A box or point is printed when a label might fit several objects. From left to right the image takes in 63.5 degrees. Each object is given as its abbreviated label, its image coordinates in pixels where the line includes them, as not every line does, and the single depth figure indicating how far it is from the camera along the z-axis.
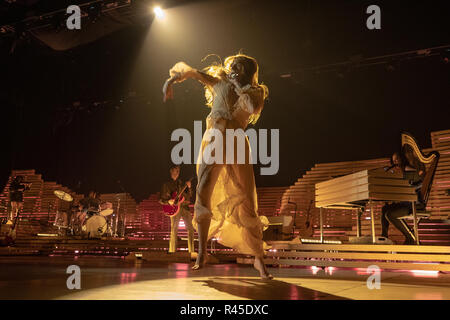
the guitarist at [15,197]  11.10
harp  4.72
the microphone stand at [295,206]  10.78
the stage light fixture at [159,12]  9.92
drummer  10.91
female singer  2.90
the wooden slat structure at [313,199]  10.49
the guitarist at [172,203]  7.58
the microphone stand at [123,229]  11.23
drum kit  10.51
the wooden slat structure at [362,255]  4.17
